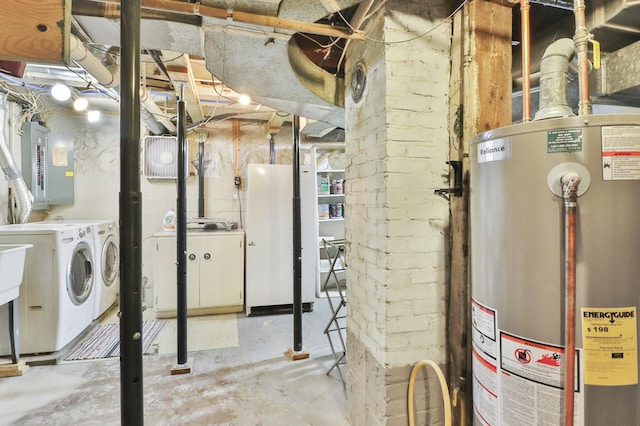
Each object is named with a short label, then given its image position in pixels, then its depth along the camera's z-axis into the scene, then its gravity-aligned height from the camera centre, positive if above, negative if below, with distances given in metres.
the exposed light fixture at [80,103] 2.79 +1.00
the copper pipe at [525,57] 1.08 +0.55
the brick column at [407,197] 1.39 +0.06
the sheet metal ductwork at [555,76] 1.00 +0.44
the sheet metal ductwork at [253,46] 1.34 +0.83
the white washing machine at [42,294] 2.55 -0.67
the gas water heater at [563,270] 0.82 -0.17
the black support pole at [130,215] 0.93 -0.01
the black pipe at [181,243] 2.41 -0.24
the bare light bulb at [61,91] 2.46 +0.98
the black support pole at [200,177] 4.12 +0.47
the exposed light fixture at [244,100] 2.45 +0.92
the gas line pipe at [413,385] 1.24 -0.76
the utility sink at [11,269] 2.18 -0.41
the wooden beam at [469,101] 1.33 +0.48
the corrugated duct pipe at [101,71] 1.60 +0.88
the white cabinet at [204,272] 3.51 -0.69
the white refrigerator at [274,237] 3.64 -0.30
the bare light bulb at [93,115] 3.32 +1.06
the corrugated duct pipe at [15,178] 2.81 +0.33
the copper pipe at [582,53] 0.92 +0.48
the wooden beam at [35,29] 0.86 +0.52
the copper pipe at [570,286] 0.82 -0.20
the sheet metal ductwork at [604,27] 1.22 +0.78
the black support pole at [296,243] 2.70 -0.28
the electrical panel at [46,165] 3.38 +0.56
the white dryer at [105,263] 3.27 -0.56
